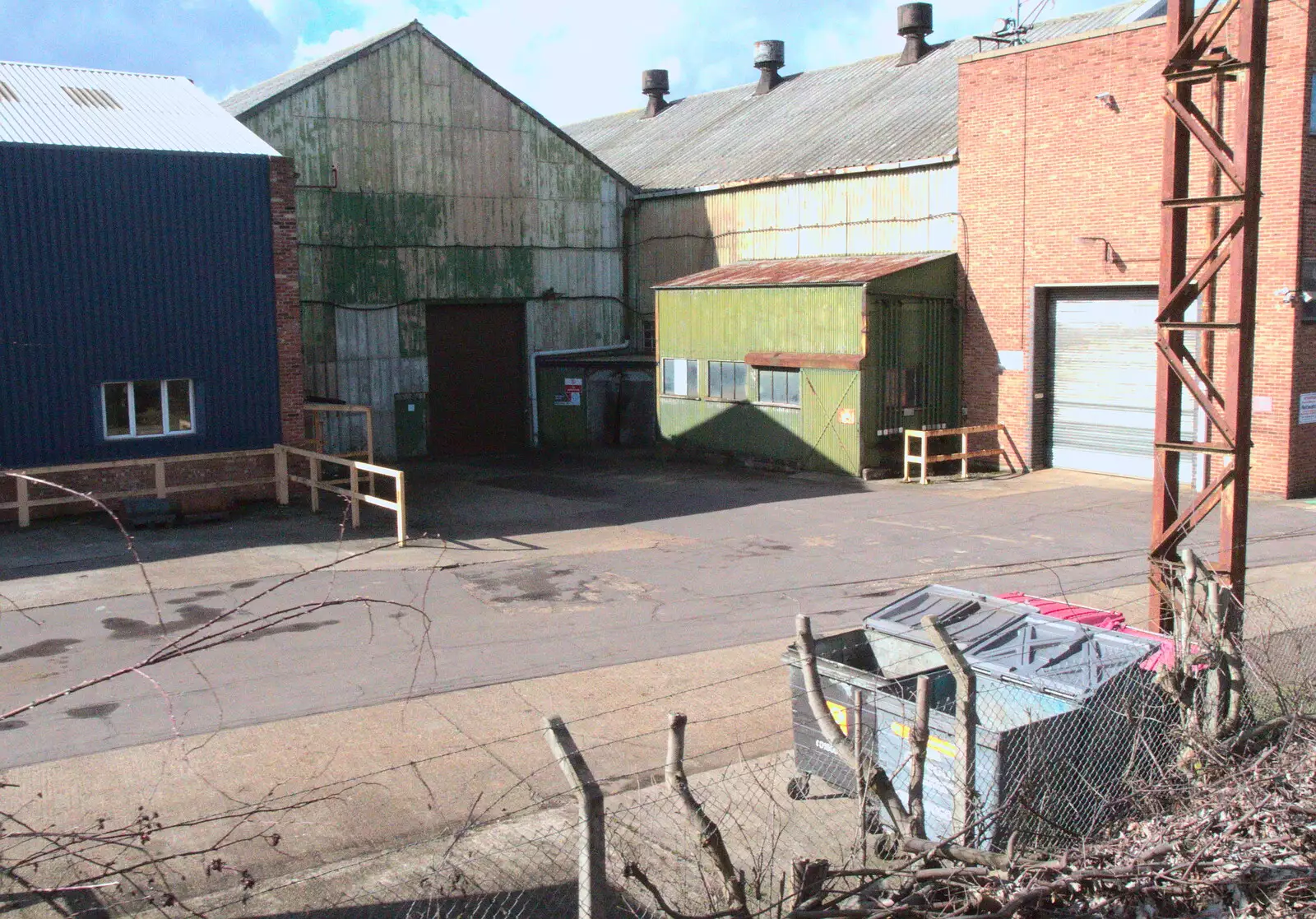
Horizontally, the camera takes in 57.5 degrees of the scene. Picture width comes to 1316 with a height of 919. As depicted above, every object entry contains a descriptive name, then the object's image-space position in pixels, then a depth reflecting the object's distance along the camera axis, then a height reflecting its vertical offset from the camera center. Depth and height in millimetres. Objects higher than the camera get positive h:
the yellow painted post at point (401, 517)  16625 -2005
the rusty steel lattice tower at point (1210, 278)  9328 +661
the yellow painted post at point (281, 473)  20484 -1686
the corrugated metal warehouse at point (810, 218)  24047 +3527
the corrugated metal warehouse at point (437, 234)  27359 +3372
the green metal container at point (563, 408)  30188 -961
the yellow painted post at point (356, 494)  17611 -1777
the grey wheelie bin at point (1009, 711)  6375 -2013
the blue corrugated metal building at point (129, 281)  18641 +1546
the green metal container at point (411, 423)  28688 -1226
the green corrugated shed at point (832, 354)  23250 +260
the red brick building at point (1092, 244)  19830 +2169
